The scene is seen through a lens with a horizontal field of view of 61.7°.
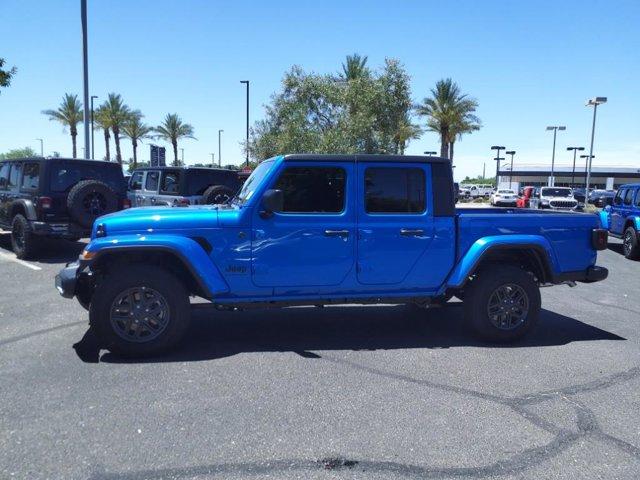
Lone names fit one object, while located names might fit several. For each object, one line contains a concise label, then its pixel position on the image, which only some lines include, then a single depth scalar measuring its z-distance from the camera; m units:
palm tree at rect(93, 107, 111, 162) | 41.81
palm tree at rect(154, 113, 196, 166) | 46.95
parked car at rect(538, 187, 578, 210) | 28.45
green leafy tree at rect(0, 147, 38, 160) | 94.00
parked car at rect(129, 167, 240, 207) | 11.66
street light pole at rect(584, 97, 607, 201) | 30.39
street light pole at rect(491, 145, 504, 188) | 69.00
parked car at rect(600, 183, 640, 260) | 12.88
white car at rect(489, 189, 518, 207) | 40.33
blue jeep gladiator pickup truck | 4.91
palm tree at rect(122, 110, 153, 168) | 43.50
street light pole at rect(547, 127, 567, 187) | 45.85
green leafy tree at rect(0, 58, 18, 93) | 15.35
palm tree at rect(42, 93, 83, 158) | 42.56
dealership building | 82.94
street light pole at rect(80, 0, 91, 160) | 16.33
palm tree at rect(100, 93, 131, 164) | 41.84
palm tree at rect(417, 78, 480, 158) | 35.62
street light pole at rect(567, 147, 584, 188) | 68.81
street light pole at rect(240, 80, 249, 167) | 25.21
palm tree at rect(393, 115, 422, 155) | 23.48
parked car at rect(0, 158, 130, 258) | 9.66
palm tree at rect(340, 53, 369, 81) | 26.11
